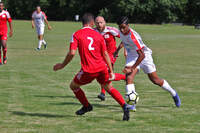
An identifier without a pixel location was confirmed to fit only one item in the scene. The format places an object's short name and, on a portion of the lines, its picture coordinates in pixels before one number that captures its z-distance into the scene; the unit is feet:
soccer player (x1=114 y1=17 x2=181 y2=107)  53.00
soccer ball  53.52
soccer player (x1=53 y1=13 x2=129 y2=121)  47.98
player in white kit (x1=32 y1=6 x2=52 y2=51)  164.04
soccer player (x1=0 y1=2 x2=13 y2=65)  110.63
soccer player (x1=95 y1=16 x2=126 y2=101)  61.96
